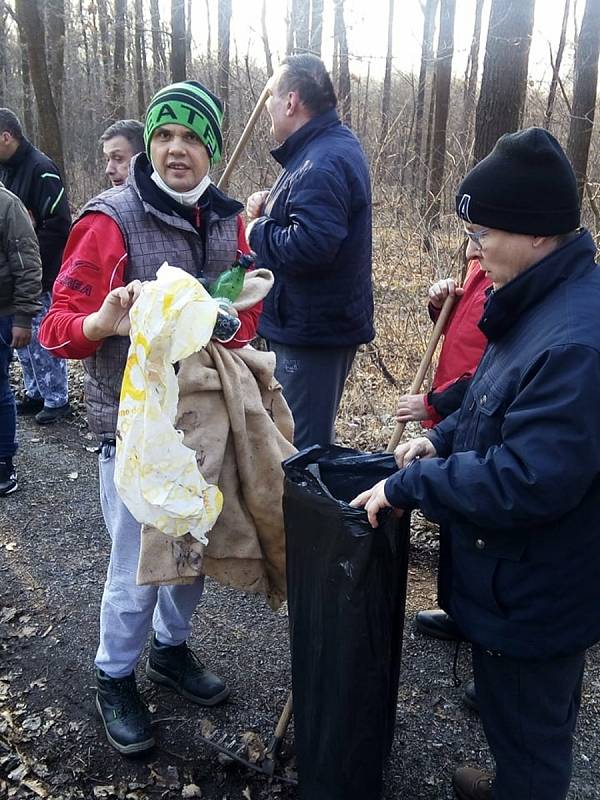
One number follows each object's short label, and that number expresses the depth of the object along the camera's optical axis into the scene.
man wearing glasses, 1.60
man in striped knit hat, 2.16
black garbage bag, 1.92
